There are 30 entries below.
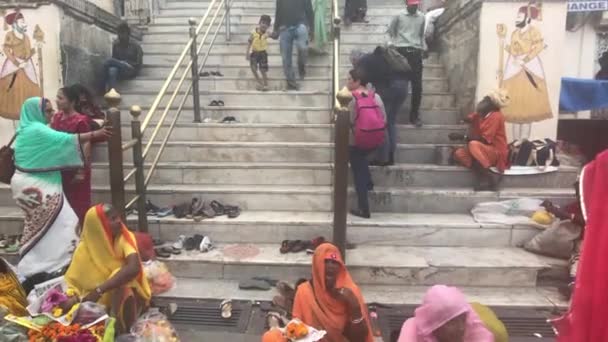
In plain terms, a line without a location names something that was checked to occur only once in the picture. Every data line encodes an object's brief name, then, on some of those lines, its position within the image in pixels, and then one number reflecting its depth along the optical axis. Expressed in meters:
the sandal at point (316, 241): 4.70
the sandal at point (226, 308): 3.91
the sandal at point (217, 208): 5.17
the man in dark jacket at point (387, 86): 5.61
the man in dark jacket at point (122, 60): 7.12
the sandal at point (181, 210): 5.05
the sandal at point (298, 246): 4.67
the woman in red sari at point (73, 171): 4.18
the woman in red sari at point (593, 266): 1.69
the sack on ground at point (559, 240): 4.47
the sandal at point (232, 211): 5.09
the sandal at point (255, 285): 4.28
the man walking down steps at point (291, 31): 7.26
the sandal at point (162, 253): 4.57
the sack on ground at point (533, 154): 5.73
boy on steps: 7.27
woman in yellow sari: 3.30
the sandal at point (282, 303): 3.82
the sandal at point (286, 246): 4.65
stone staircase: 4.38
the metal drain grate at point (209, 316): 3.78
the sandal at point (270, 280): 4.35
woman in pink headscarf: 2.31
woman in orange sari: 3.02
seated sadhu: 5.34
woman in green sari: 3.90
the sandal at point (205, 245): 4.70
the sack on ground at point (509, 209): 5.06
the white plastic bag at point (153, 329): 3.18
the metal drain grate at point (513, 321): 3.70
